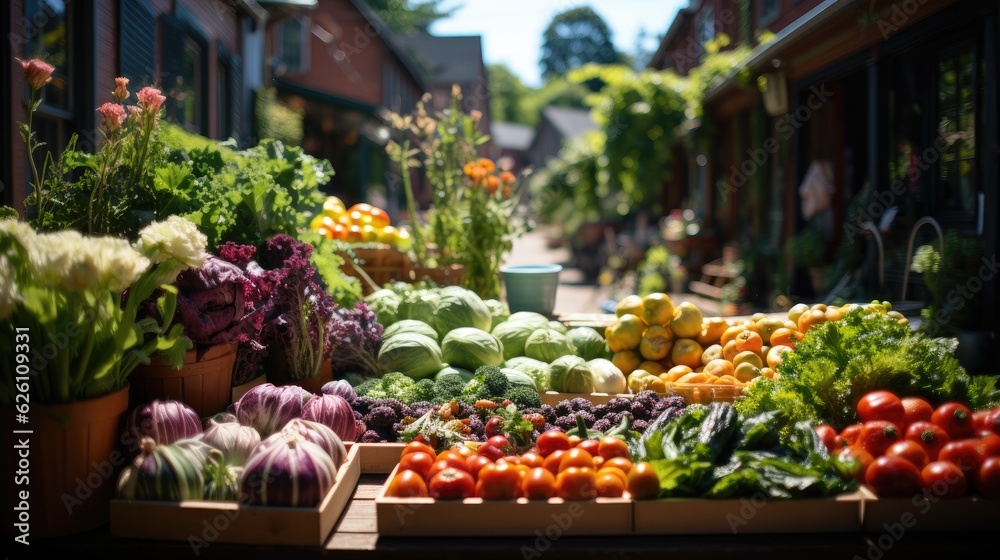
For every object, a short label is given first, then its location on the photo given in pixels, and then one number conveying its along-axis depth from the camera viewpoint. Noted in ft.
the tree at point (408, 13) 143.98
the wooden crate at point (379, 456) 10.57
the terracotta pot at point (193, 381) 9.83
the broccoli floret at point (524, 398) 11.62
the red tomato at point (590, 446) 9.55
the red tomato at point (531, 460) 9.09
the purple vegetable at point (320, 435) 9.37
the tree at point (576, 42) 236.22
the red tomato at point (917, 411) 9.71
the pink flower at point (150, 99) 10.03
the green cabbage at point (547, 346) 14.38
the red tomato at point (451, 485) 8.51
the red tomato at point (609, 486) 8.54
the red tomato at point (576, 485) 8.43
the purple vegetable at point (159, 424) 8.95
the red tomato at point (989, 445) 8.61
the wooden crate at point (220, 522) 8.21
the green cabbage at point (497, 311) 16.61
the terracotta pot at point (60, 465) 8.24
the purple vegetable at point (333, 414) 10.45
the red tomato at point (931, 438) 9.07
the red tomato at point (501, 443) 9.69
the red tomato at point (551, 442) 9.66
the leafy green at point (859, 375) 10.42
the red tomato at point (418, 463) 9.07
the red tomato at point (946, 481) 8.37
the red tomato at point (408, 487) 8.62
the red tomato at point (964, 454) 8.59
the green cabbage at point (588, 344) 15.08
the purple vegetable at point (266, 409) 10.28
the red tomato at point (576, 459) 8.82
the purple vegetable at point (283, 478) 8.27
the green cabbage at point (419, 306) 15.74
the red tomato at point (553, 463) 9.08
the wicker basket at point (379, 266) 19.04
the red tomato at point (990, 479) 8.31
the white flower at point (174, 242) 8.49
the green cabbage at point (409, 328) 14.62
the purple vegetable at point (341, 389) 11.80
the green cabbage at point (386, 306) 15.76
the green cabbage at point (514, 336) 15.16
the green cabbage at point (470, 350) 14.02
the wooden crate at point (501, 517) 8.40
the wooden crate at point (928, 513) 8.34
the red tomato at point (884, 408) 9.66
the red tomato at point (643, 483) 8.45
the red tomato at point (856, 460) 8.76
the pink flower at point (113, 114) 9.61
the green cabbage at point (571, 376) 12.92
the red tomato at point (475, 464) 9.03
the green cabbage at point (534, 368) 13.34
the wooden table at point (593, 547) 8.12
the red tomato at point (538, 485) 8.47
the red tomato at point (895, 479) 8.40
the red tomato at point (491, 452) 9.51
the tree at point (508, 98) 325.21
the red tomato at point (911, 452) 8.75
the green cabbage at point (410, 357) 13.62
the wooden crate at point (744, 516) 8.40
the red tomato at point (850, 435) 9.53
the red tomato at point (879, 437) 9.23
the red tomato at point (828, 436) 9.48
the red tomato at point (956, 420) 9.30
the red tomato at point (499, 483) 8.48
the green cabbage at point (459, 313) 15.25
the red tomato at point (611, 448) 9.41
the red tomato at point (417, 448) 9.56
